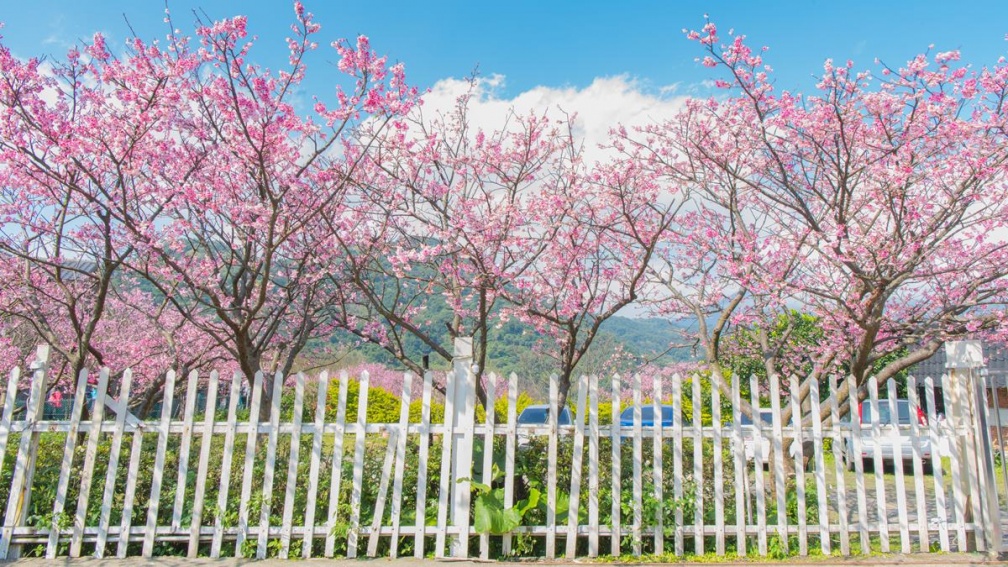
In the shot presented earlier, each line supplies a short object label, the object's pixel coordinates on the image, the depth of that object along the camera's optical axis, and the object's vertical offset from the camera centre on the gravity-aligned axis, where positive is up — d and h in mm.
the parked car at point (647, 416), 13086 -359
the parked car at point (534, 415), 13531 -374
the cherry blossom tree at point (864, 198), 5246 +1786
